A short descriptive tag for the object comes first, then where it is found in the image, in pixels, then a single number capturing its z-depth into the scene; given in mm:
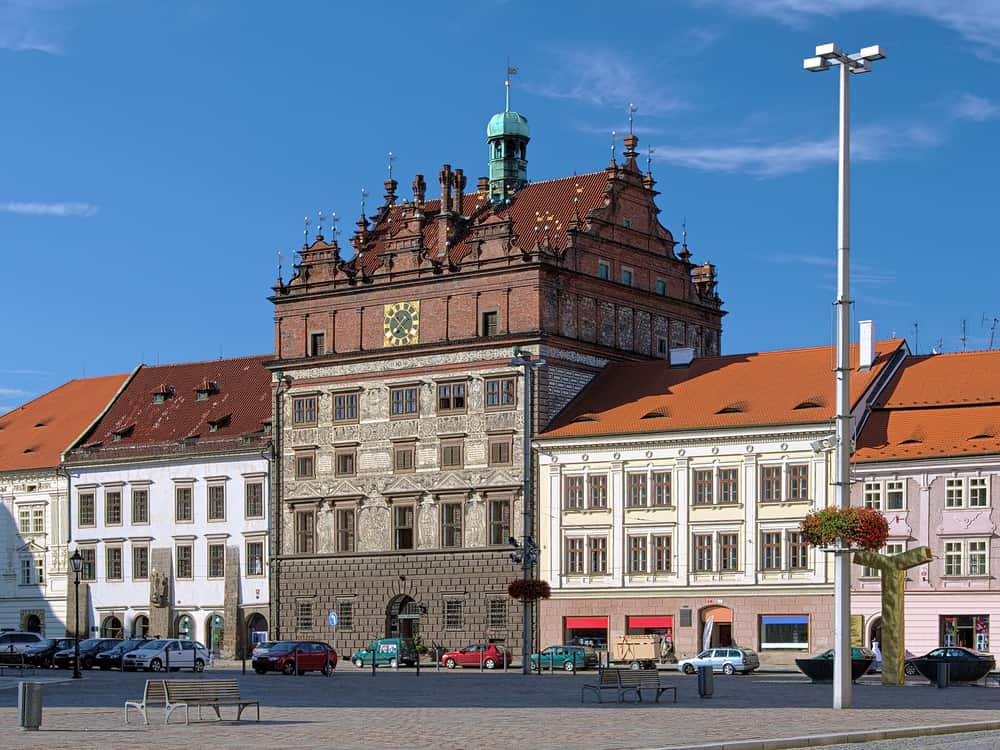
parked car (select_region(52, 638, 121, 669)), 85500
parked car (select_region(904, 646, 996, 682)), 58844
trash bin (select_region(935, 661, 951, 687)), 57125
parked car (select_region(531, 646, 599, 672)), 78750
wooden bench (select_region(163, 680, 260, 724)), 40062
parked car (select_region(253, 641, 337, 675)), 74875
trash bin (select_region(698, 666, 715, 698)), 50312
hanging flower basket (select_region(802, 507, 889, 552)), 42250
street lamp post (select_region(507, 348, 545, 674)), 75938
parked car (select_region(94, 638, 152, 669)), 83750
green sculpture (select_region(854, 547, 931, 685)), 59250
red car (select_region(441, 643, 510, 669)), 84331
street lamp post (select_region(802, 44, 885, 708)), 41438
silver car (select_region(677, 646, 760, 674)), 74688
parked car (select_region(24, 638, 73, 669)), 88312
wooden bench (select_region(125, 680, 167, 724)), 40531
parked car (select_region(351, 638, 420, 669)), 86688
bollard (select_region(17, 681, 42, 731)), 38125
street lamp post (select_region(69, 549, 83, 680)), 77475
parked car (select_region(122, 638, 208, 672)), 80625
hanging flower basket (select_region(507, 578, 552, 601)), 78500
